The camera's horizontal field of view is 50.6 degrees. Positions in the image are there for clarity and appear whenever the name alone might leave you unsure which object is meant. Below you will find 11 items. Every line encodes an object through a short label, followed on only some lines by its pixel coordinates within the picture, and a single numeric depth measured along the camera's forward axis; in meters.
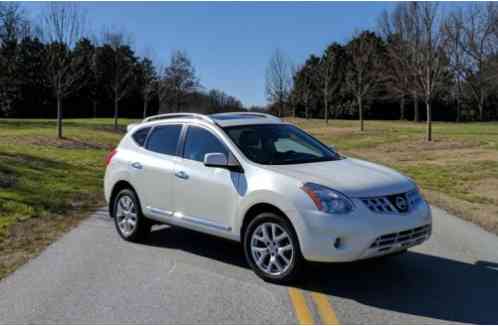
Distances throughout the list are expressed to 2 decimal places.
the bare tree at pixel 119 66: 40.28
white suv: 5.25
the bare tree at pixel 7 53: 21.70
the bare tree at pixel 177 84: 53.62
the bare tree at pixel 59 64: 25.27
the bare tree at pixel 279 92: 61.25
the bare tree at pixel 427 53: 26.62
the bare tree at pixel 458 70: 59.11
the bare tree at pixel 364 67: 41.59
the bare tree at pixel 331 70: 52.41
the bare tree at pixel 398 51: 31.35
